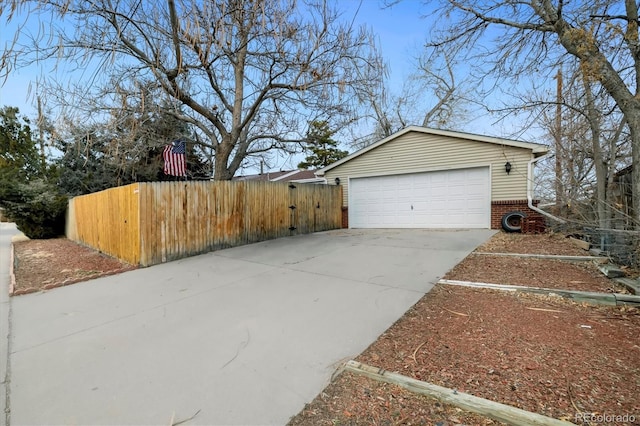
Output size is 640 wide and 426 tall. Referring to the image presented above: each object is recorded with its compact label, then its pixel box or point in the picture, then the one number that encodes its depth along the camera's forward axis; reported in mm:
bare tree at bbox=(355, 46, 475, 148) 18266
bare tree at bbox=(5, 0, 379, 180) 4020
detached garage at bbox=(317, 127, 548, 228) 9312
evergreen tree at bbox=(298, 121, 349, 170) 11219
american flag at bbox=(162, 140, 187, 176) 9242
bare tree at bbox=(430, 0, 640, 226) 4836
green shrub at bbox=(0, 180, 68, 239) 12116
